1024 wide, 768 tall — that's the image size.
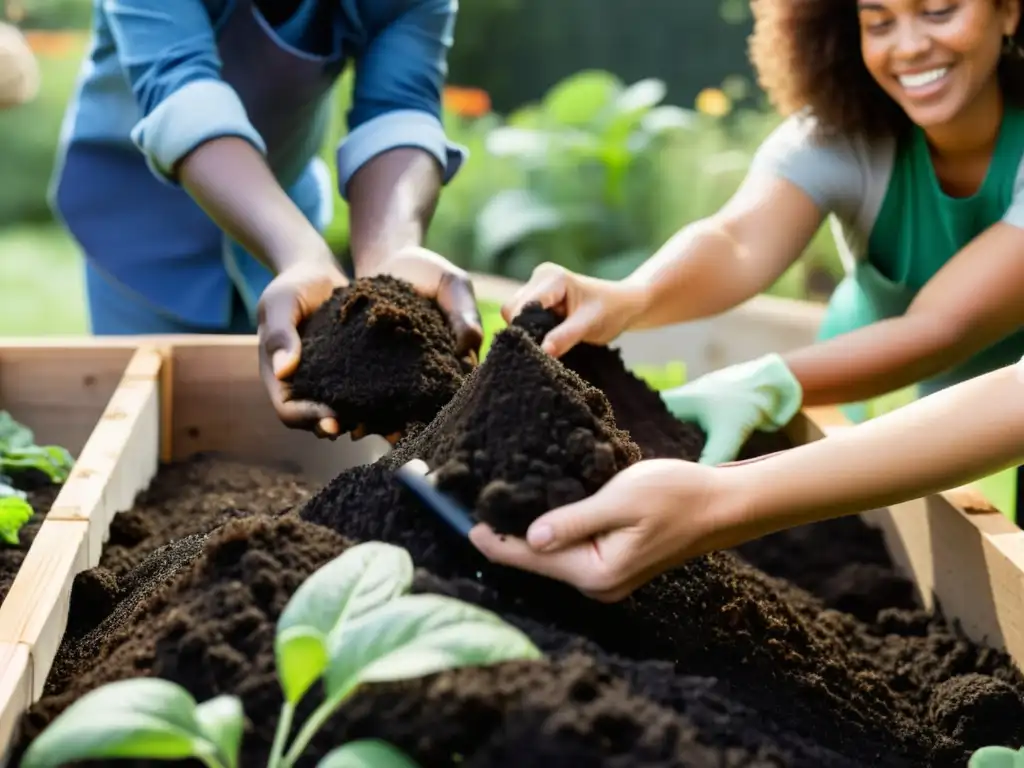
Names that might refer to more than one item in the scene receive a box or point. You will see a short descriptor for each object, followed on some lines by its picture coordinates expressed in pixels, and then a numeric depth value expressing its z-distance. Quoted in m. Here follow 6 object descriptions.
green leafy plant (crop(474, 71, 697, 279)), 4.05
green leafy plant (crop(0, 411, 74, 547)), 1.49
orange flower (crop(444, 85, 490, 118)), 4.97
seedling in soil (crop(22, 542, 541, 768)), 0.66
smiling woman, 1.62
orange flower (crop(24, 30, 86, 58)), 5.52
